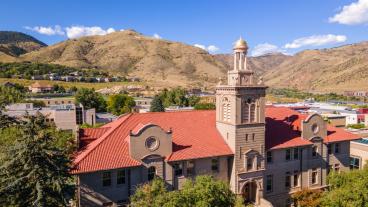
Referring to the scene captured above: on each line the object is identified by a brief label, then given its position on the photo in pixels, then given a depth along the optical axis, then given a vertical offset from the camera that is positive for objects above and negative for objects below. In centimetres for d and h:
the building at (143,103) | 11944 -425
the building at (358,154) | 4947 -883
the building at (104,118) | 8525 -672
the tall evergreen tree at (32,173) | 2378 -576
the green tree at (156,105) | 9922 -385
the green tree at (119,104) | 10864 -388
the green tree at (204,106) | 9806 -401
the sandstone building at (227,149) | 3164 -588
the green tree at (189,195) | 2350 -735
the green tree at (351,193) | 2972 -880
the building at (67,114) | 7612 -524
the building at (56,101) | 12029 -338
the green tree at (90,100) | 11012 -268
